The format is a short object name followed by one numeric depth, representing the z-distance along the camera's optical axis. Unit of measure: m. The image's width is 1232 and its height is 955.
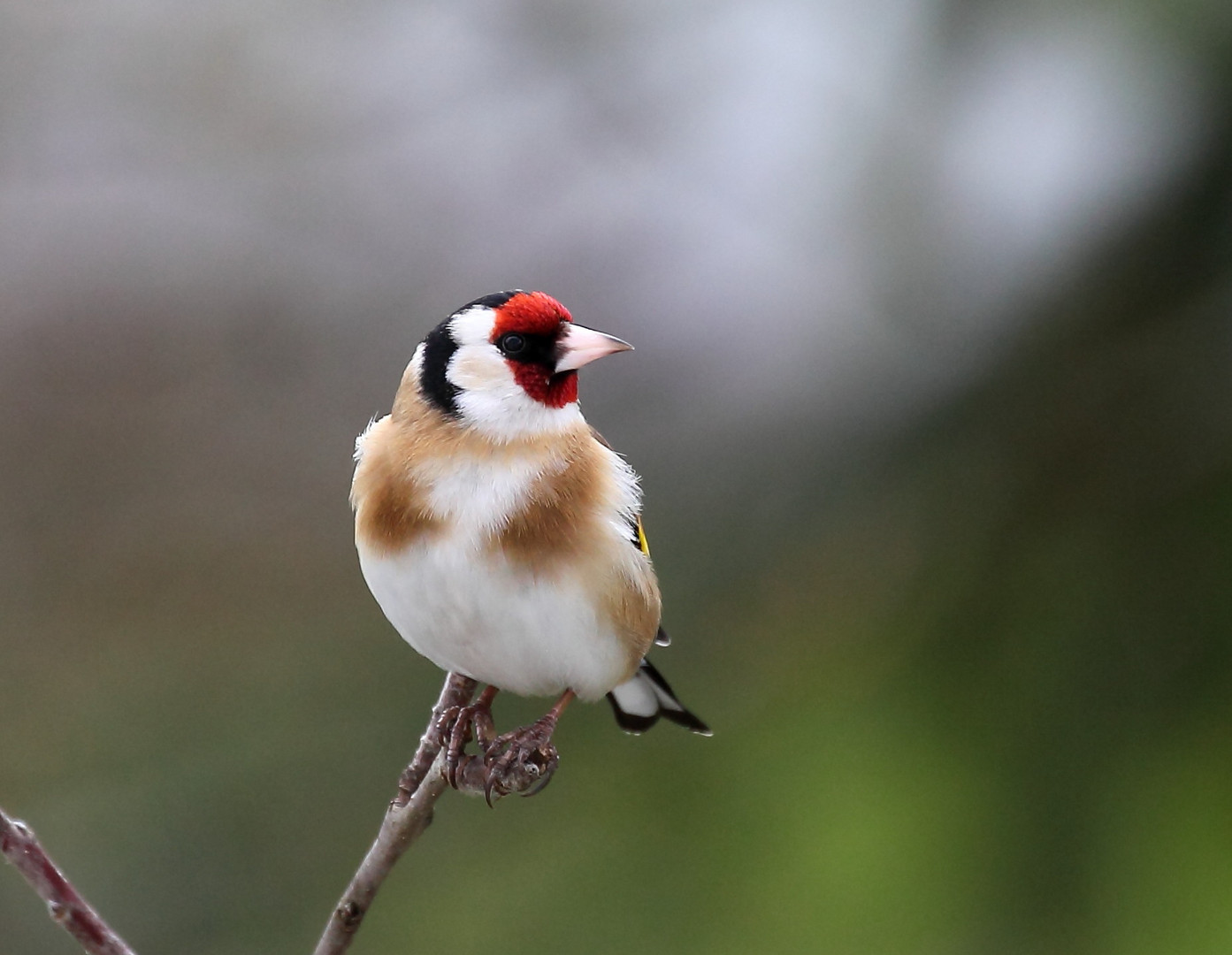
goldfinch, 2.97
